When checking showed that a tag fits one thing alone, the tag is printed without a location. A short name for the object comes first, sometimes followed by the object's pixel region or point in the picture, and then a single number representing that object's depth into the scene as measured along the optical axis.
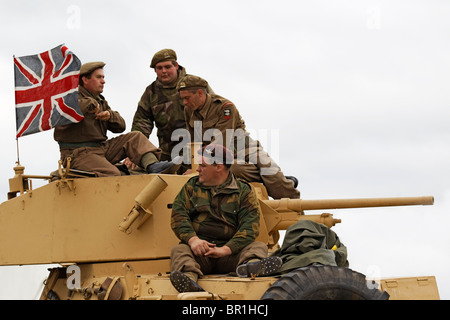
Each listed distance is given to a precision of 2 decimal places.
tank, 11.07
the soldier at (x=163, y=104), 13.95
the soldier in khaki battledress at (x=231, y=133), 12.80
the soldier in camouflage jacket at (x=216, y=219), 10.54
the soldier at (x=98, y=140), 12.26
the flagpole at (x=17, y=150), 12.47
